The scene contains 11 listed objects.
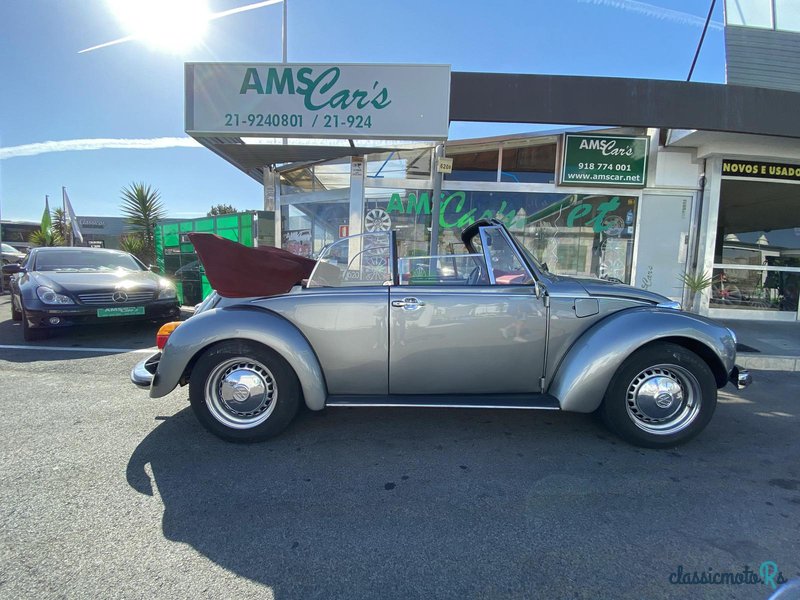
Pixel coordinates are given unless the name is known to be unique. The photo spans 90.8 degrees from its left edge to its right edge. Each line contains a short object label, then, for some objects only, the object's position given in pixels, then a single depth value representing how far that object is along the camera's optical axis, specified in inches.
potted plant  308.5
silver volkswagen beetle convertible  115.5
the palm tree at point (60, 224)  762.2
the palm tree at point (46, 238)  698.2
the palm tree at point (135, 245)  559.5
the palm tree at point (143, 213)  578.6
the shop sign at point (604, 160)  331.0
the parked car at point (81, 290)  225.5
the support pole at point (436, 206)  284.6
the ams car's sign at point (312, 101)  267.4
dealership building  297.7
